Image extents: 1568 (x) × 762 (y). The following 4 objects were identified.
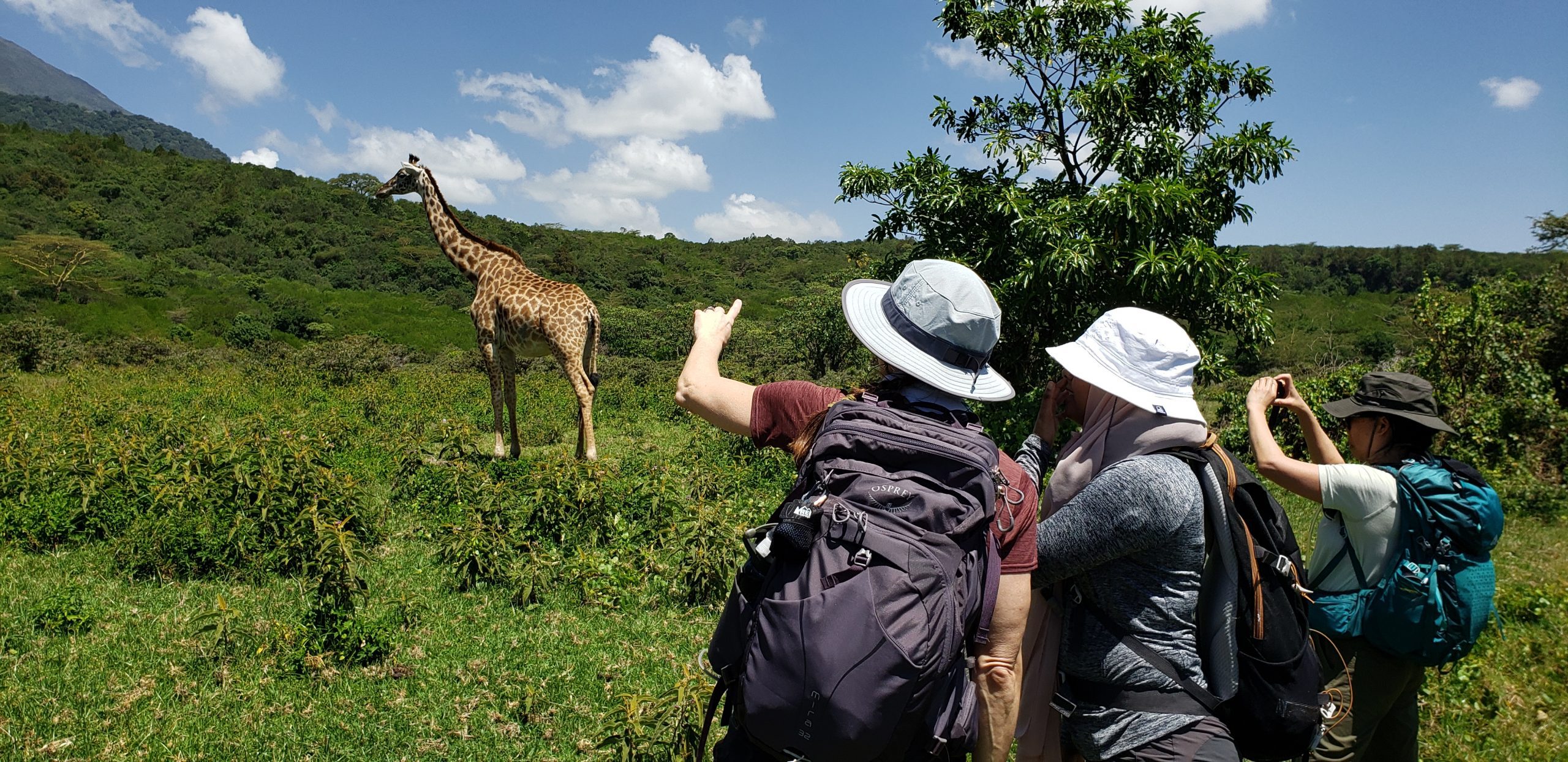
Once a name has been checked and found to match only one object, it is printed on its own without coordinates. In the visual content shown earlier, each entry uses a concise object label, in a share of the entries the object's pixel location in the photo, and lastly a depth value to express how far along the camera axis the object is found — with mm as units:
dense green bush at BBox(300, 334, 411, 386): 16344
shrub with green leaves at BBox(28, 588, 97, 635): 4598
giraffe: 9688
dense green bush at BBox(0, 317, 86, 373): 17016
